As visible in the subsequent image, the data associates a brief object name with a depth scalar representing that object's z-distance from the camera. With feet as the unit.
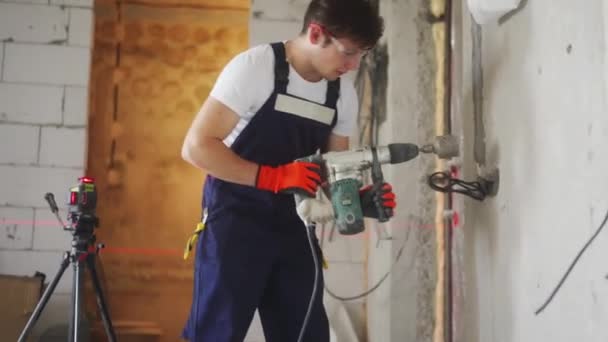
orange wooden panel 26.57
